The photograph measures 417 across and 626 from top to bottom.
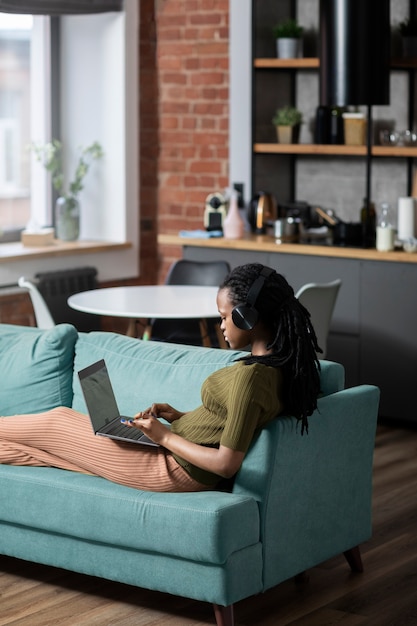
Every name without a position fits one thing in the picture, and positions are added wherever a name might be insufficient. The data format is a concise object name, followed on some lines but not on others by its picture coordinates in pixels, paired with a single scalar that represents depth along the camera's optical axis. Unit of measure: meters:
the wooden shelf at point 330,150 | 7.87
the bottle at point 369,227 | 7.70
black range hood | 7.52
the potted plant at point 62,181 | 8.99
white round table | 6.63
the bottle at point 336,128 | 8.34
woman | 4.15
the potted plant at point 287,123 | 8.58
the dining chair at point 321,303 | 6.64
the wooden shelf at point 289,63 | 8.24
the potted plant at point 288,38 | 8.45
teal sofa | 4.17
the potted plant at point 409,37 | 7.88
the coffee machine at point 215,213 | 8.54
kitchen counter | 7.36
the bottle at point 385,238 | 7.42
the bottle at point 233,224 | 8.29
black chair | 7.59
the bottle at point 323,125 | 8.39
